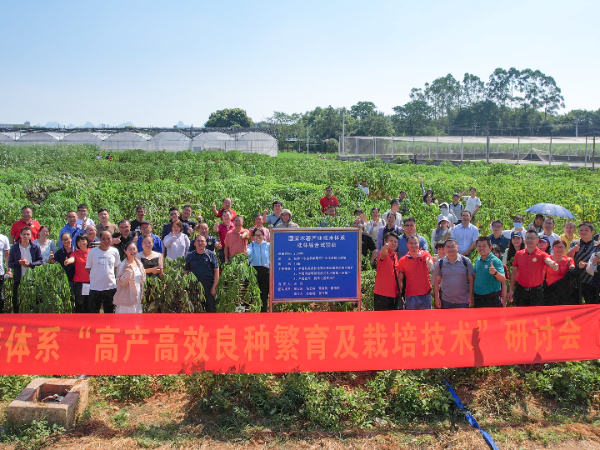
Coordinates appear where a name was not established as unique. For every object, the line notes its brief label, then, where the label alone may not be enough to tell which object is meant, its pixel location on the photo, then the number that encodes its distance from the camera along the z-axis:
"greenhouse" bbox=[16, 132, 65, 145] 53.94
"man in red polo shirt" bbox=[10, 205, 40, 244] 8.11
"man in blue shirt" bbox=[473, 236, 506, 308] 6.41
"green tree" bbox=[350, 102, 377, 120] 100.25
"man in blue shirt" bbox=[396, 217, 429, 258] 7.13
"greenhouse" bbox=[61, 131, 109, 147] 54.80
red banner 5.39
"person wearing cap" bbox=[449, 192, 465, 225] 11.48
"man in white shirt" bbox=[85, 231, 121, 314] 6.50
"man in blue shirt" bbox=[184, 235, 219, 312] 6.83
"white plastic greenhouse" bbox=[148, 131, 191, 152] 54.45
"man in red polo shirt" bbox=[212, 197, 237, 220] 9.32
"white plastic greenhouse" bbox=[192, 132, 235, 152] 54.16
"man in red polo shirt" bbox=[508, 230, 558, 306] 6.71
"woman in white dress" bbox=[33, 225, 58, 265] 7.62
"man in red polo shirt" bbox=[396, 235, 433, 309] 6.38
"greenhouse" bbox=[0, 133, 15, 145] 53.53
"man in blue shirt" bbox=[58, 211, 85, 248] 8.14
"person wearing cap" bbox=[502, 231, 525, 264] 7.33
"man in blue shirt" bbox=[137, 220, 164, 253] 7.34
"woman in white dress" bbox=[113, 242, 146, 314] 6.15
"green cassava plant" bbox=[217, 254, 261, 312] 6.34
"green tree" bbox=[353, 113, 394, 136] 79.00
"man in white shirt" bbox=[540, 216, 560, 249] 7.89
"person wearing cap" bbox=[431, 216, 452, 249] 8.78
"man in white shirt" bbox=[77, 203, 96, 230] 8.35
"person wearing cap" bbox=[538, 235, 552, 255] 6.89
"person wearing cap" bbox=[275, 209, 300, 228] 8.09
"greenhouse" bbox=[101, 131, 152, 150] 53.75
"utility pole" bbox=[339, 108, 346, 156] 51.75
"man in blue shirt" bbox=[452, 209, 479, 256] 8.52
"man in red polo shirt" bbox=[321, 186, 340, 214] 11.22
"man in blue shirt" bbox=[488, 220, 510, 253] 8.06
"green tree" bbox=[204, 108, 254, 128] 103.00
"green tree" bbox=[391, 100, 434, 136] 94.19
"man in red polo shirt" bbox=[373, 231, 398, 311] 6.45
